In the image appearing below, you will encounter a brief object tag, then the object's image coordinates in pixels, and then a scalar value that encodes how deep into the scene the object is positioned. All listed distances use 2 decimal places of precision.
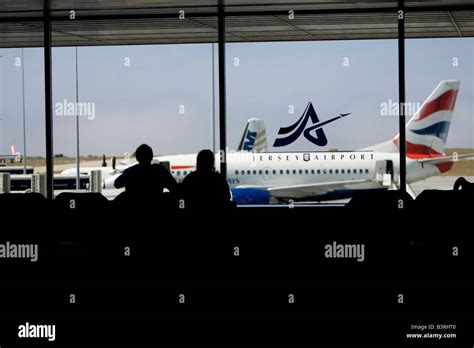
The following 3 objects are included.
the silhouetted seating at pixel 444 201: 9.89
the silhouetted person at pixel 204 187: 11.02
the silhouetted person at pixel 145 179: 11.29
